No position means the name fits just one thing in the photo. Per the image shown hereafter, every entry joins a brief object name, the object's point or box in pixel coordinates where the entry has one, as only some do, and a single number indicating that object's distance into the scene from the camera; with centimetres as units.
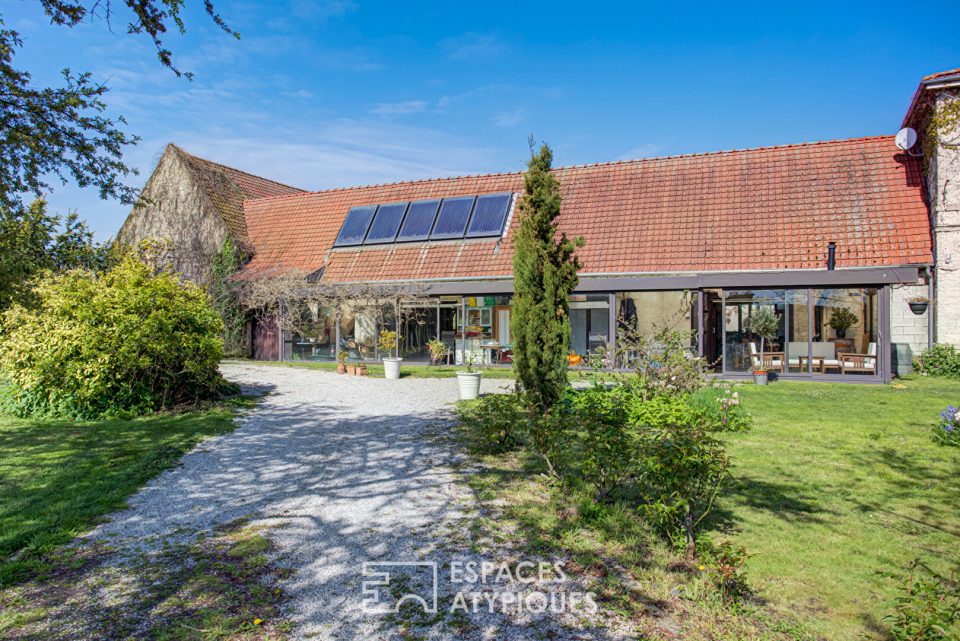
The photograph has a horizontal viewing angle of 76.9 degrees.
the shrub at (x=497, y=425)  779
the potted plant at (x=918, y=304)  1571
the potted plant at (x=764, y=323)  1647
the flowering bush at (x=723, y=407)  889
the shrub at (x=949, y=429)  785
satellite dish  1761
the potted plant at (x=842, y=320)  1578
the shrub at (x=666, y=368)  936
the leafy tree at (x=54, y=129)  746
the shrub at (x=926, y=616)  303
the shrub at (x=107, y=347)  1020
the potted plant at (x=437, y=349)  1898
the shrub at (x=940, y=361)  1538
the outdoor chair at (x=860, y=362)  1543
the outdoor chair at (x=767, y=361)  1647
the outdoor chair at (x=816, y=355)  1602
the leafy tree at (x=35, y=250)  851
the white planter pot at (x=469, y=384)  1208
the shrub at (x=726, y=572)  386
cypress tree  962
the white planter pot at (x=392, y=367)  1597
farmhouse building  1590
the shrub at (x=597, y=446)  528
